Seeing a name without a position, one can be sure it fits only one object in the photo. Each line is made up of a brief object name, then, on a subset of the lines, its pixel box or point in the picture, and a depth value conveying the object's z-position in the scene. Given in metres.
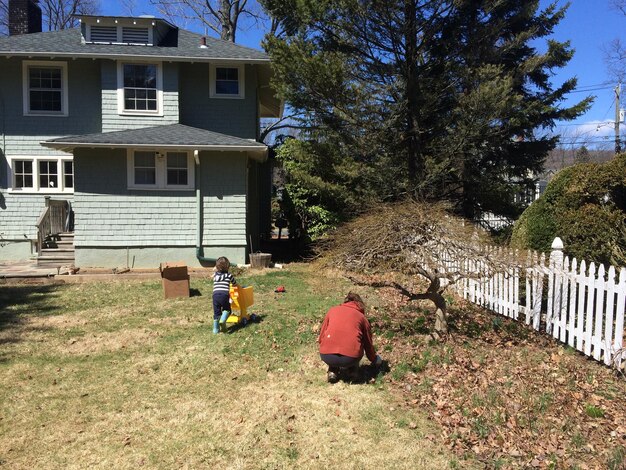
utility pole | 34.82
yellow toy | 7.67
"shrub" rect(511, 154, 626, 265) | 7.39
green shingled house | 13.20
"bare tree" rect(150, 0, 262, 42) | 29.20
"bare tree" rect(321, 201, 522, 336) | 6.23
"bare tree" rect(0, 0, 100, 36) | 33.22
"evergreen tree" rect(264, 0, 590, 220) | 12.70
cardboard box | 9.89
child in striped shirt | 7.46
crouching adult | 5.38
